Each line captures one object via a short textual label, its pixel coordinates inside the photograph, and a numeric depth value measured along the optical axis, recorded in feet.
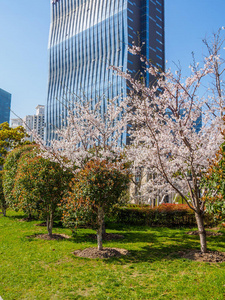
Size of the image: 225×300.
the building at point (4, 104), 473.55
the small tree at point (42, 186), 38.88
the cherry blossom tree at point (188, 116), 30.12
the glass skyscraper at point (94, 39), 247.70
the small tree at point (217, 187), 15.90
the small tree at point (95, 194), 29.22
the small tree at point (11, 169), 51.75
